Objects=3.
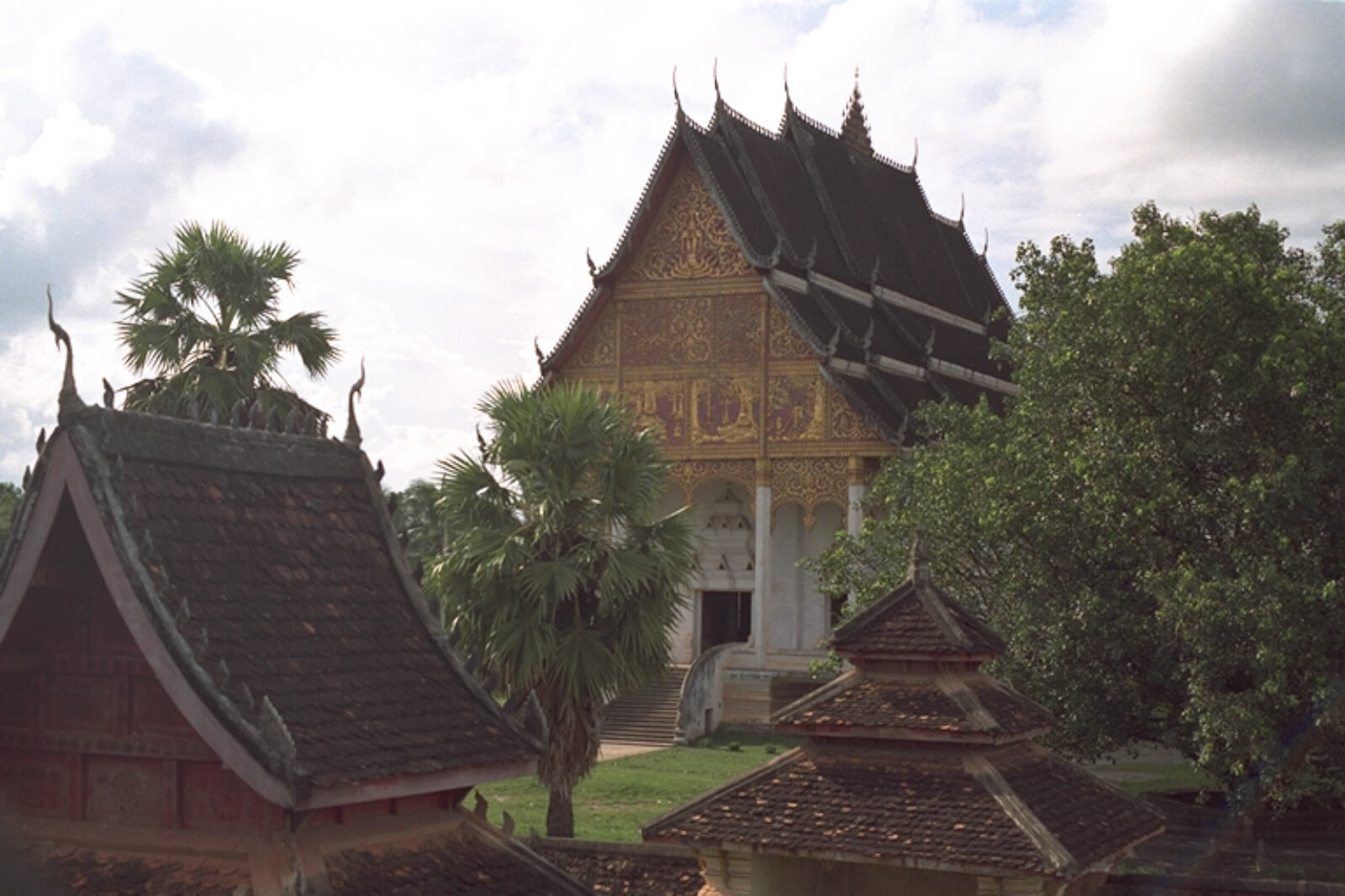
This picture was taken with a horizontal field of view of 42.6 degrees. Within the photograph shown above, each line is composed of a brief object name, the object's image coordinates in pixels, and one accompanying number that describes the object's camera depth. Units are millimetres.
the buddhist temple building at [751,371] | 33281
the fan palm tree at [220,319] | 21766
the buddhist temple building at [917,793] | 10789
